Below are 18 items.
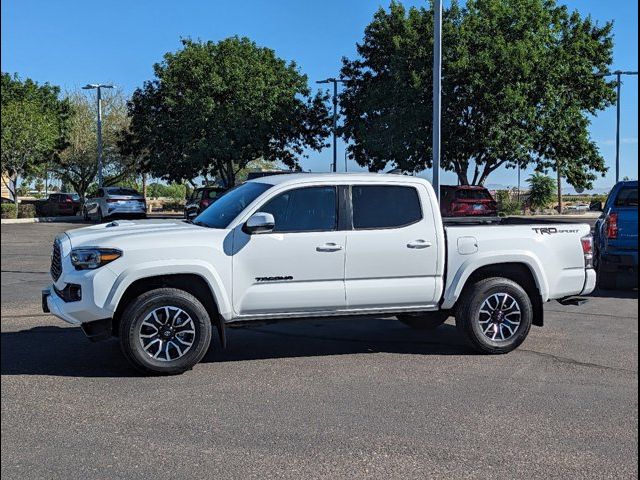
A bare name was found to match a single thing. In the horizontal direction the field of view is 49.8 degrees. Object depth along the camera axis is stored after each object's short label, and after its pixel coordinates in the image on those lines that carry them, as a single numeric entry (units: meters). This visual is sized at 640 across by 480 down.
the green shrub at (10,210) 33.04
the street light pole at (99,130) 43.43
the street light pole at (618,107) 31.35
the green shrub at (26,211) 35.72
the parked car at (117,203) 32.22
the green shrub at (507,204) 44.01
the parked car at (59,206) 37.88
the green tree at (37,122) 35.05
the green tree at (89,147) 51.84
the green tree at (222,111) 37.38
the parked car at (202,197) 26.20
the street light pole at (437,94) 16.67
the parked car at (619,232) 10.90
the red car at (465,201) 22.97
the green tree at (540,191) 48.47
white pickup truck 5.84
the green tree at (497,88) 29.03
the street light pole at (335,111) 37.03
